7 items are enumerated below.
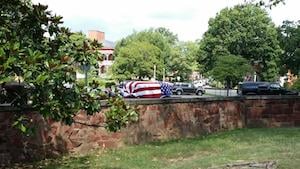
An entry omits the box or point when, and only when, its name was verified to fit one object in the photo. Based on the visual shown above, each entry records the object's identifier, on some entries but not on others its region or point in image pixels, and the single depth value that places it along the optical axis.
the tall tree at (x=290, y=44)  58.43
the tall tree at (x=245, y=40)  75.81
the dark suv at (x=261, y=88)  39.87
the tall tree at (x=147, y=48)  82.50
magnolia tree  5.91
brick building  114.94
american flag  23.61
